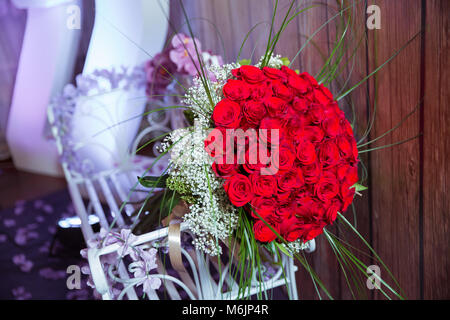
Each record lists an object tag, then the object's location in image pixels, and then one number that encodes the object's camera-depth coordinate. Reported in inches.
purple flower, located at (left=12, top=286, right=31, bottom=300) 63.6
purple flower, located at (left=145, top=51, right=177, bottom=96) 58.0
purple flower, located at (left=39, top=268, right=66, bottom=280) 66.8
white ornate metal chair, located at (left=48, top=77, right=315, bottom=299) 25.9
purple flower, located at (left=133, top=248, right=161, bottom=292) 26.7
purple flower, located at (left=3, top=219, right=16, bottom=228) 81.0
